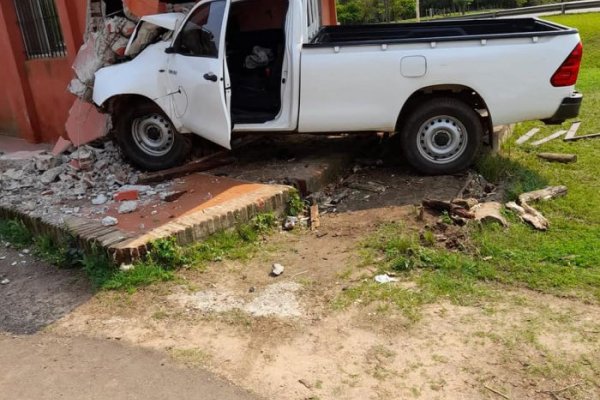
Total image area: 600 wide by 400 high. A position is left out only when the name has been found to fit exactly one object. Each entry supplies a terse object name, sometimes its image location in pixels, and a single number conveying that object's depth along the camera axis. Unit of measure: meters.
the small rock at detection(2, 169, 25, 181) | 7.20
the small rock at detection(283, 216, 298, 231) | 5.55
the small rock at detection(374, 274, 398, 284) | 4.31
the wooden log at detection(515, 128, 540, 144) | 7.63
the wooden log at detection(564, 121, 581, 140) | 7.61
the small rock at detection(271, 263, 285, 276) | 4.63
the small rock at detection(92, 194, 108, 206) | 5.94
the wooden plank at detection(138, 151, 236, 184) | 6.42
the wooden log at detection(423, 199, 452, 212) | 5.22
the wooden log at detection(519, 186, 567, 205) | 5.47
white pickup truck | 5.72
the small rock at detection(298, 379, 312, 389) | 3.25
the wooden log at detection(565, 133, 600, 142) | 7.51
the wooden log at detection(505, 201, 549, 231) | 4.92
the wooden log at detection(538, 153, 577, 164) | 6.62
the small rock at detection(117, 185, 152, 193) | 6.14
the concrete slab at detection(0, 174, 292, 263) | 4.85
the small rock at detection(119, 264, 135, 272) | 4.64
